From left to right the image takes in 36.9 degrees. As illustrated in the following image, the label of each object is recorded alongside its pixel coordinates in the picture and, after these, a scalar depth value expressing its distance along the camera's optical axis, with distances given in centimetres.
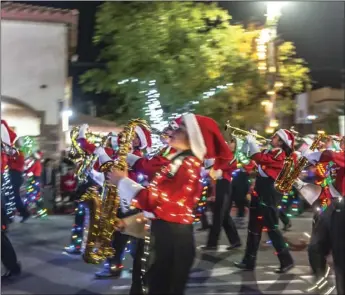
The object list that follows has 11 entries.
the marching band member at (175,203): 289
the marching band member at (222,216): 641
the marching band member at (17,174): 734
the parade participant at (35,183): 835
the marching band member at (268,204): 534
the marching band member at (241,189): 746
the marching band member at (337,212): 353
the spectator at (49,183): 900
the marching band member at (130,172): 432
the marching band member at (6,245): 502
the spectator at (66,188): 884
